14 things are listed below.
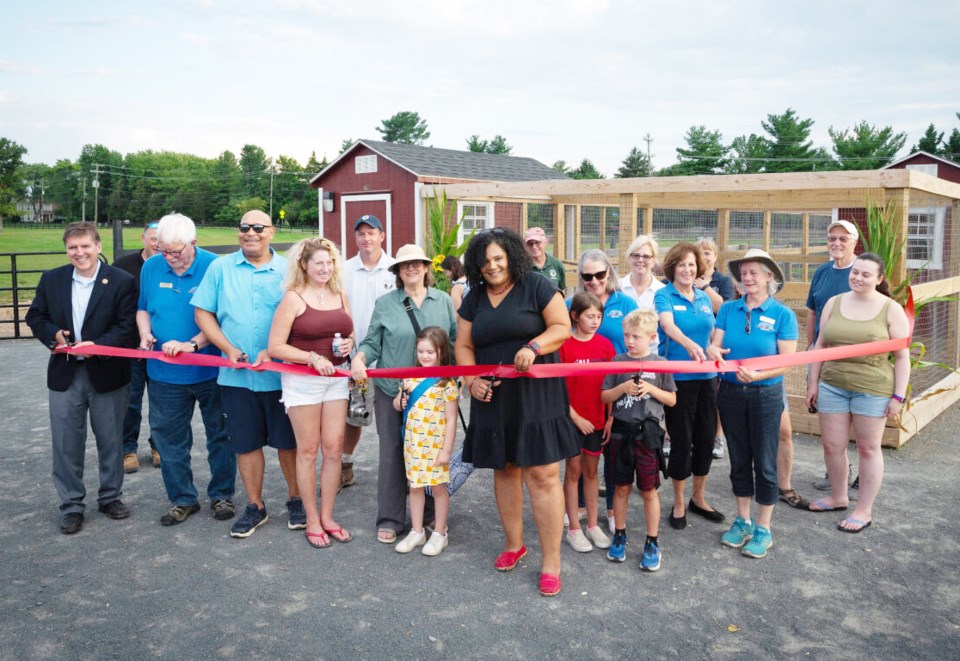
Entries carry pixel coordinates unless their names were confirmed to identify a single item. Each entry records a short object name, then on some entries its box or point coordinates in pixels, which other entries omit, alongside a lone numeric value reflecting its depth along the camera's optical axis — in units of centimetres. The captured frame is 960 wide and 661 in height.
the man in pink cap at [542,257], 613
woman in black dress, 351
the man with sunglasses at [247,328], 423
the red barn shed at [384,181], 1667
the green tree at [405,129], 6550
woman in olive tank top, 439
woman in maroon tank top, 404
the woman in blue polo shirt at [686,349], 427
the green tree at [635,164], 5872
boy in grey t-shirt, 386
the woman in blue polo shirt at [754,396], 405
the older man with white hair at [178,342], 445
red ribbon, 360
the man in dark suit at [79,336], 444
